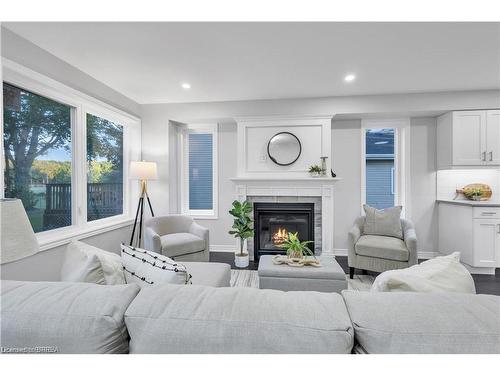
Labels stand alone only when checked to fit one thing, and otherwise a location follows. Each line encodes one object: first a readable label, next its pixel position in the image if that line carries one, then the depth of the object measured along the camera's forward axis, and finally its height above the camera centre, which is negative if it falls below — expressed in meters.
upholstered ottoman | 2.29 -0.90
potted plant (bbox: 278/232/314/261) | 2.63 -0.71
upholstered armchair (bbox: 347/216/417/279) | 2.80 -0.79
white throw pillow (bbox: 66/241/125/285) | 1.23 -0.41
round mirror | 3.75 +0.55
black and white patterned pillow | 1.17 -0.43
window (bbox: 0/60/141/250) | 2.22 +0.31
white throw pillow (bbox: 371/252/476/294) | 0.96 -0.39
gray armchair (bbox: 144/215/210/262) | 2.94 -0.70
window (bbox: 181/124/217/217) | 4.29 +0.21
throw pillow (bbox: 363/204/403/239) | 3.22 -0.52
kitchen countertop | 3.09 -0.26
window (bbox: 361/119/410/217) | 3.94 +0.30
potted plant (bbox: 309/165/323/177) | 3.62 +0.19
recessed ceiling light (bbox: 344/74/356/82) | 2.89 +1.28
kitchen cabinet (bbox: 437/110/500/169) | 3.36 +0.62
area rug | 2.83 -1.18
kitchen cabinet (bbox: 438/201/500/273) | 3.11 -0.66
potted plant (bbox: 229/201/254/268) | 3.52 -0.62
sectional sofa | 0.70 -0.42
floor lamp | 3.44 +0.15
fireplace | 3.79 -0.64
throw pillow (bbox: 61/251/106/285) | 1.19 -0.44
